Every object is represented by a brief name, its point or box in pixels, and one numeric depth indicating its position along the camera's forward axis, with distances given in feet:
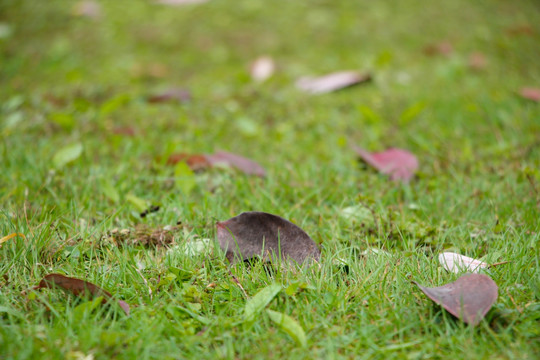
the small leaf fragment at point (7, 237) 8.95
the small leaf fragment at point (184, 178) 12.25
